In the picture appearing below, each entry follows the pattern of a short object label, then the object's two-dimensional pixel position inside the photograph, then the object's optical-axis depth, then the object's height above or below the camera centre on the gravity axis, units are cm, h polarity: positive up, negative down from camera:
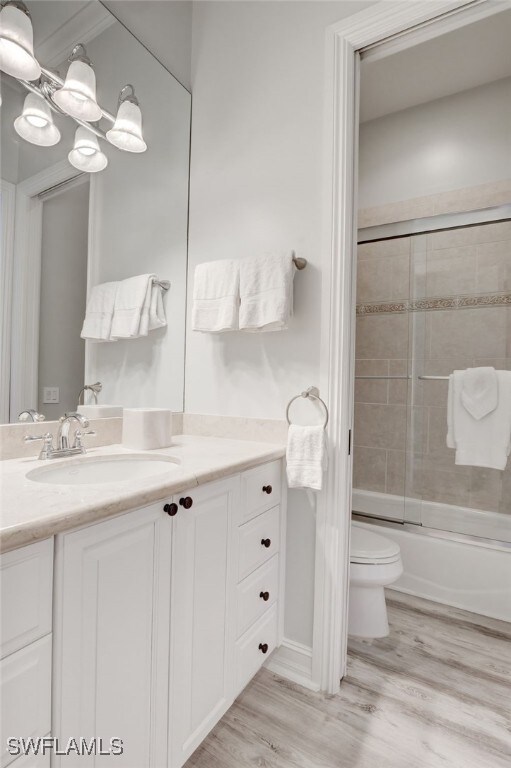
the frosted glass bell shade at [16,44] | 113 +97
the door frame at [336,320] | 148 +27
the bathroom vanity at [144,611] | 70 -49
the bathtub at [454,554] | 198 -81
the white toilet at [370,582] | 173 -80
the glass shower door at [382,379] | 262 +10
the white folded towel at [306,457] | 142 -23
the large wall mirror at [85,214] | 122 +63
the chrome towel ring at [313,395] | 149 -1
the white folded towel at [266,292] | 148 +37
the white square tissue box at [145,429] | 146 -14
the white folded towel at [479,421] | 215 -13
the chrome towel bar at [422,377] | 248 +11
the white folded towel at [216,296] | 161 +38
